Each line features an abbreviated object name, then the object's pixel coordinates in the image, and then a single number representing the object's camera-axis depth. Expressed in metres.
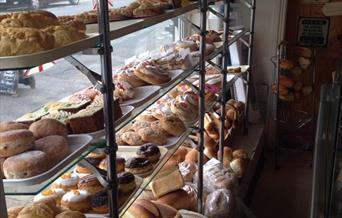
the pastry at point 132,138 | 1.83
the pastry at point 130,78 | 1.74
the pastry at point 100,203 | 1.31
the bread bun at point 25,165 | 0.93
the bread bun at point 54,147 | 1.02
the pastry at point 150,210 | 1.77
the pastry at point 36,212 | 1.14
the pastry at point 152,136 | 1.82
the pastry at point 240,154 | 2.92
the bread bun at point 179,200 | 2.06
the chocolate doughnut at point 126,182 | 1.43
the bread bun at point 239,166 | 2.75
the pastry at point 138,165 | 1.59
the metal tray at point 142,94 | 1.54
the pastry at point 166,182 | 2.09
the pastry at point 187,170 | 2.40
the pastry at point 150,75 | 1.77
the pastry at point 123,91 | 1.55
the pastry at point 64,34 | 0.96
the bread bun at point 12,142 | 0.99
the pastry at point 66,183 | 1.46
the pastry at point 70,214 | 1.19
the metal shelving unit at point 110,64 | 0.86
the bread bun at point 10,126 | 1.06
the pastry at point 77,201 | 1.32
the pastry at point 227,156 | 2.79
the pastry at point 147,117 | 2.17
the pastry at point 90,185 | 1.38
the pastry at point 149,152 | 1.67
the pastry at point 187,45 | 2.42
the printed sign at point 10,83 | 1.68
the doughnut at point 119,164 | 1.52
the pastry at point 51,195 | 1.32
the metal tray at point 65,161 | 0.92
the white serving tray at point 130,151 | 1.76
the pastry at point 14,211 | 1.17
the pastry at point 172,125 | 1.94
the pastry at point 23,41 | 0.85
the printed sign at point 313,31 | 3.78
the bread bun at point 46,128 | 1.12
